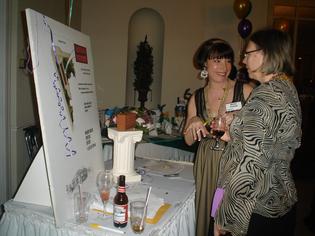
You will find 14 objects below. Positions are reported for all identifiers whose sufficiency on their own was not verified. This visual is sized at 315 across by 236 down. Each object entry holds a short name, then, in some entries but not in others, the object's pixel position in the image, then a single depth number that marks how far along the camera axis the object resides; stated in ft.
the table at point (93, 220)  3.70
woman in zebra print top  3.64
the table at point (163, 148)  10.60
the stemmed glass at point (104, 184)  4.10
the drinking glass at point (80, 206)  3.81
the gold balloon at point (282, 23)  18.71
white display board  3.50
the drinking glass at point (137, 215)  3.64
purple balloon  16.62
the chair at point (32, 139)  9.37
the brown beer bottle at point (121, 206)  3.59
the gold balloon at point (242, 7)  16.40
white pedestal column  5.14
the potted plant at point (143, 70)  16.15
